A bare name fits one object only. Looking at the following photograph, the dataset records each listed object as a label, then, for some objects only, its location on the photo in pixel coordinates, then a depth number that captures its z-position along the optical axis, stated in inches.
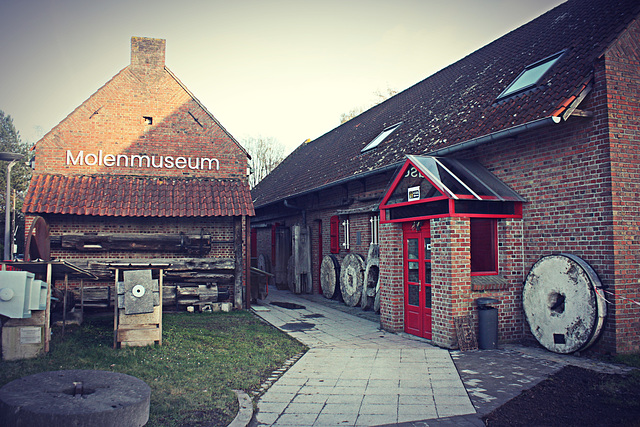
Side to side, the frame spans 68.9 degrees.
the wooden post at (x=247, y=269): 502.0
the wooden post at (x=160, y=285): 318.0
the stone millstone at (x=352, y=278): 502.3
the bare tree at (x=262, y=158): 1726.1
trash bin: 305.3
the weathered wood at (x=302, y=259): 650.8
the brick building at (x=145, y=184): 459.8
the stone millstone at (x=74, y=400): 148.1
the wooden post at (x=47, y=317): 288.5
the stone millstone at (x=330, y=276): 570.6
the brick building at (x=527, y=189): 274.7
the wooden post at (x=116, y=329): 307.9
